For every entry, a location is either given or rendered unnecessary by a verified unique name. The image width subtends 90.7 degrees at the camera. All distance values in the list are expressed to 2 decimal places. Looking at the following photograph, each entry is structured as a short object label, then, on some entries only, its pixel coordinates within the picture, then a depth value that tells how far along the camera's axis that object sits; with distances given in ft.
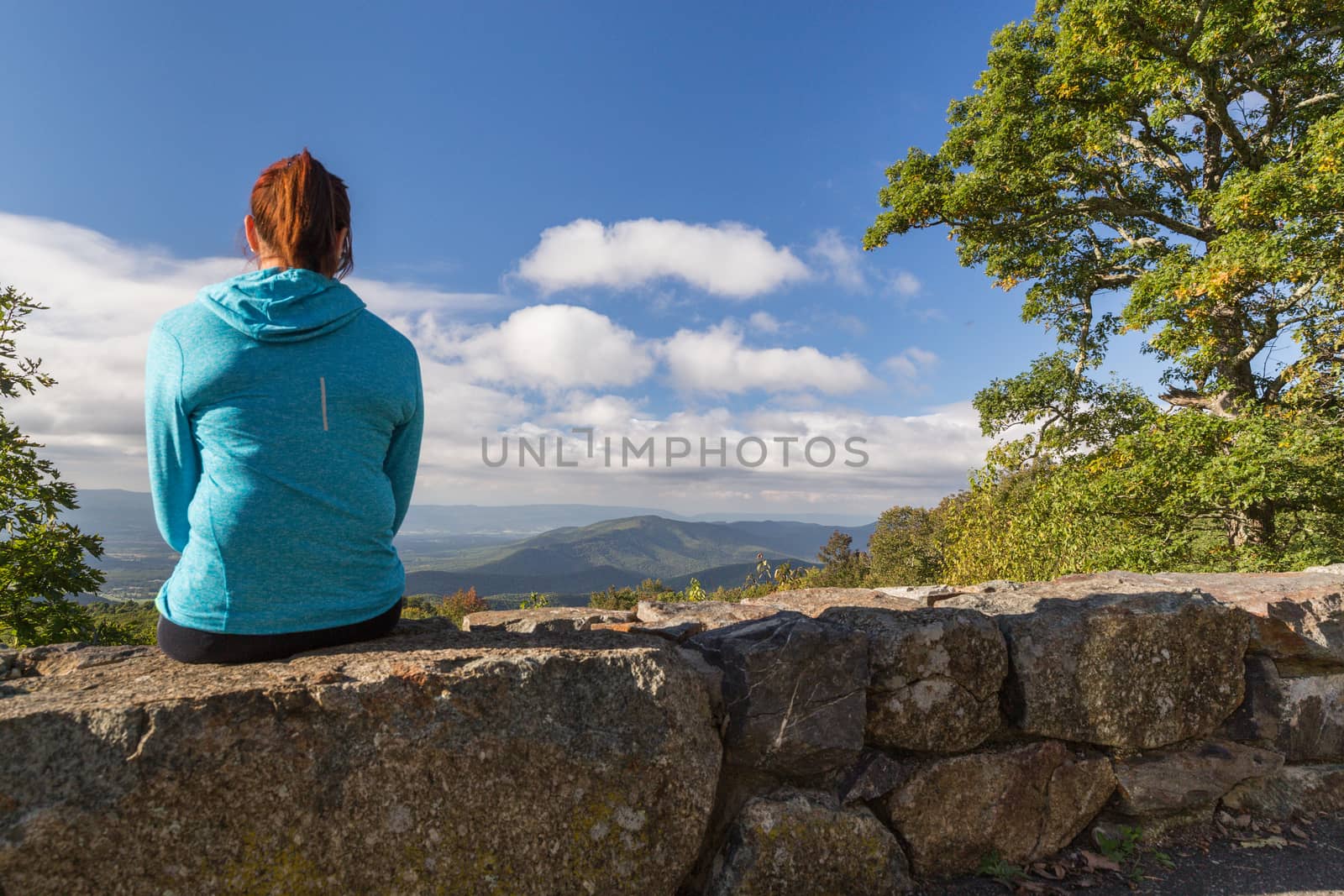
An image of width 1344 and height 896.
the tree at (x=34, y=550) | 15.03
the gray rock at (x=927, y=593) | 11.27
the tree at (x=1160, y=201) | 26.16
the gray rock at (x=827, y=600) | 10.78
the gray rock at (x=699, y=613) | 9.46
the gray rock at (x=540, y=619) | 9.29
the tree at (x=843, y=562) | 114.42
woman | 5.83
